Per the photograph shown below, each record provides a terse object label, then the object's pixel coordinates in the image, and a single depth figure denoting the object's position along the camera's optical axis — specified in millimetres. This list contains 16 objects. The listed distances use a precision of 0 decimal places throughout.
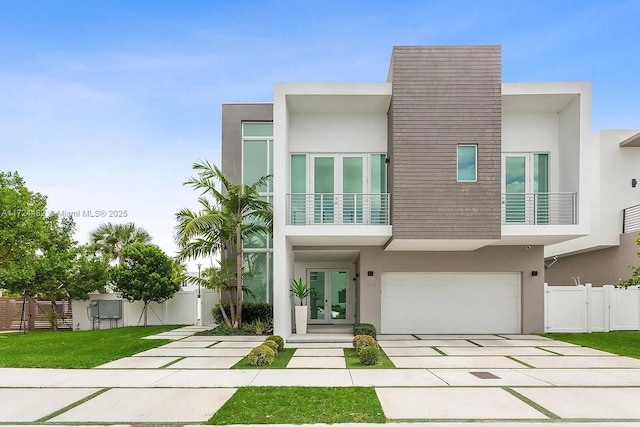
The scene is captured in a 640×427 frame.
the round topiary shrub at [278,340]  11498
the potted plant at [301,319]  14871
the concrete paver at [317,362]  9641
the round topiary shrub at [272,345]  10891
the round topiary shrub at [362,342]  10849
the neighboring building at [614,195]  19219
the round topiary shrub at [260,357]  9641
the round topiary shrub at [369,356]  9664
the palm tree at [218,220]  15320
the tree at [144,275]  18062
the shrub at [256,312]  16622
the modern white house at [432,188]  13156
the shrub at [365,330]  13414
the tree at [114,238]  26016
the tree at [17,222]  19656
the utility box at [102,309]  19266
